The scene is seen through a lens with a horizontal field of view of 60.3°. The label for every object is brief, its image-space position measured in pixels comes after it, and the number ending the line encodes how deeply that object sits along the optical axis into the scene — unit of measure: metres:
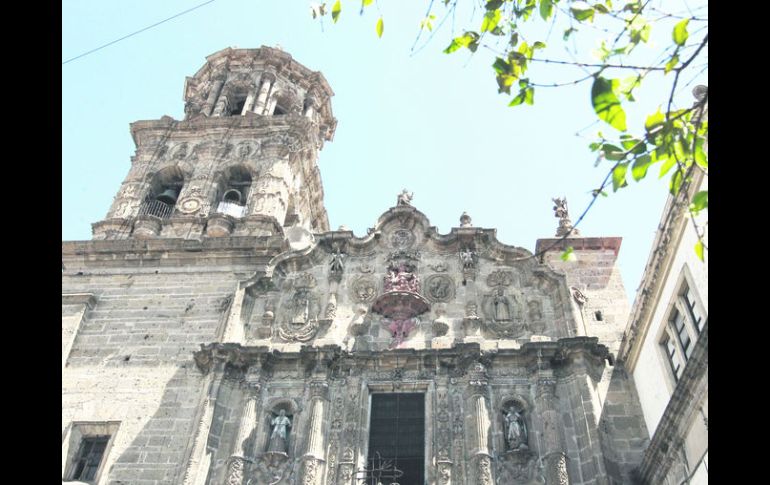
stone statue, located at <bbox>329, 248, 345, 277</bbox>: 16.91
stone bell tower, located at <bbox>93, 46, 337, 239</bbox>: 20.69
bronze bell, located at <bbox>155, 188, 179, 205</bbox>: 22.56
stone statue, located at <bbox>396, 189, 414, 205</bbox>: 18.53
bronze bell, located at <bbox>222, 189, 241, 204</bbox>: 22.72
